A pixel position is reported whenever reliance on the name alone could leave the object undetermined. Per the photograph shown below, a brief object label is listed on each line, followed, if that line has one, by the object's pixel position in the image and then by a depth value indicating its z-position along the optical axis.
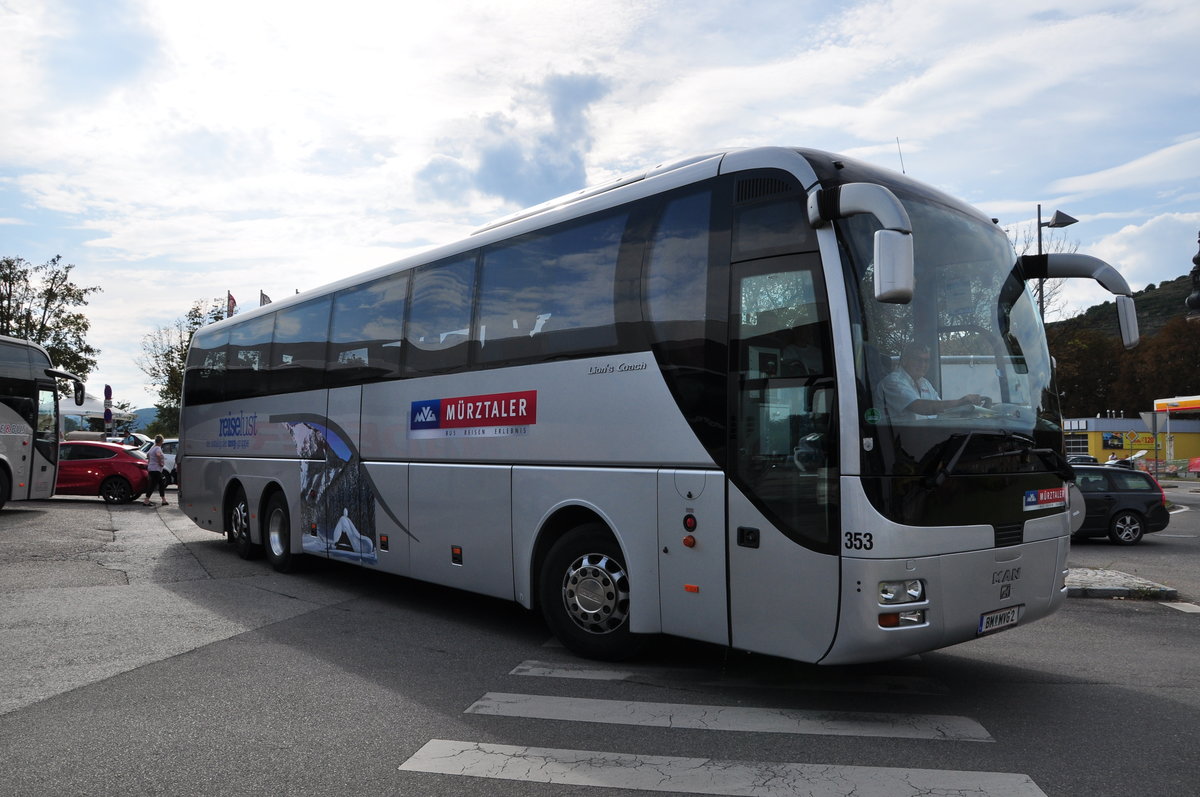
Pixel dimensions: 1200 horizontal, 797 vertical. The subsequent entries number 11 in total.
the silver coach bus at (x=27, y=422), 18.78
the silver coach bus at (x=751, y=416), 5.17
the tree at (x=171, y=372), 52.78
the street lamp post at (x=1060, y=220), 15.64
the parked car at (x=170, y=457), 30.11
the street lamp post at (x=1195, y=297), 15.77
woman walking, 23.83
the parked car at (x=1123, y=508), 16.72
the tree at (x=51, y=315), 42.50
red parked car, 23.52
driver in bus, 5.21
